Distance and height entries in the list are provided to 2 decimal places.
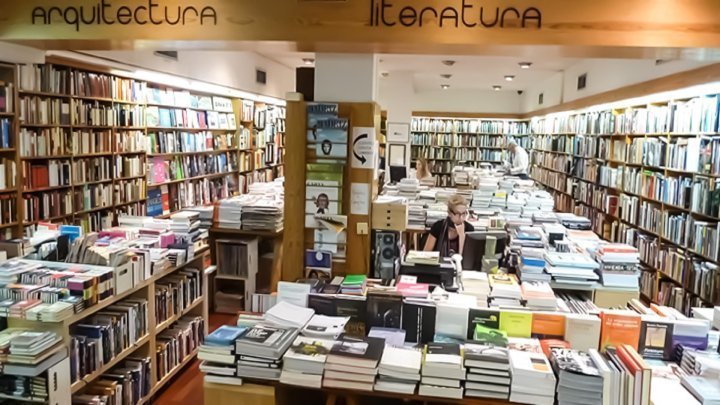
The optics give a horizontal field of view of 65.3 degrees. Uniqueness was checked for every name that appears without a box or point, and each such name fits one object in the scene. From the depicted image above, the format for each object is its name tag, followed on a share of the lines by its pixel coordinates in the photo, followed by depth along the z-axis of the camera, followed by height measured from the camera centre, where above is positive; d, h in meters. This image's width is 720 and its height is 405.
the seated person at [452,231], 5.09 -0.76
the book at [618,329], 2.83 -0.89
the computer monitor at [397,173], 9.90 -0.48
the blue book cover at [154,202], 7.25 -0.83
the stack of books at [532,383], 2.43 -1.01
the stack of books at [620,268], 4.07 -0.84
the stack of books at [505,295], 3.22 -0.84
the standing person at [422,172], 10.38 -0.48
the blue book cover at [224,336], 2.66 -0.95
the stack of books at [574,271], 4.07 -0.87
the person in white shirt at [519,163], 9.97 -0.24
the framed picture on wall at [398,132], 11.05 +0.27
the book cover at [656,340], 2.89 -0.96
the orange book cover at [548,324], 2.90 -0.90
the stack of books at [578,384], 2.39 -0.99
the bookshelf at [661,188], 5.21 -0.41
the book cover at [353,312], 3.04 -0.91
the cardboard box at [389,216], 4.34 -0.54
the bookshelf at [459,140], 14.33 +0.21
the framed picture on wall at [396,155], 11.10 -0.18
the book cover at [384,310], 2.98 -0.87
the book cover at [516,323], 2.90 -0.89
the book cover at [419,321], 2.94 -0.91
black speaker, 4.38 -0.84
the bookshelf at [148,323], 2.96 -1.28
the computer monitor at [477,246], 4.72 -0.82
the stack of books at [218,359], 2.65 -1.03
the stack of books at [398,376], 2.50 -1.02
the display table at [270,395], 2.52 -1.16
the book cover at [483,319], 2.90 -0.88
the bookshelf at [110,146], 5.19 -0.10
